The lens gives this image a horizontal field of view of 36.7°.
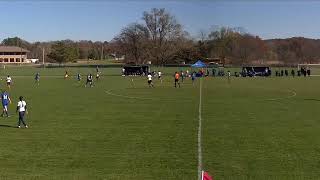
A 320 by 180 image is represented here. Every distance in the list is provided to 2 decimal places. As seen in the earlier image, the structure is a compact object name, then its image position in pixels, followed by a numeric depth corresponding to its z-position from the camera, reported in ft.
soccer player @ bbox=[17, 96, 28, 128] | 70.38
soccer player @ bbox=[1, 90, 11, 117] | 84.84
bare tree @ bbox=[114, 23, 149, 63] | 375.86
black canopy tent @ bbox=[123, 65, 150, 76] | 254.88
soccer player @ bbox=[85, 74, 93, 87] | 165.54
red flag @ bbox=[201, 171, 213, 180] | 26.00
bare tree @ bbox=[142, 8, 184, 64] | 369.71
